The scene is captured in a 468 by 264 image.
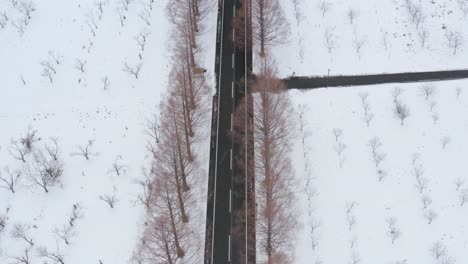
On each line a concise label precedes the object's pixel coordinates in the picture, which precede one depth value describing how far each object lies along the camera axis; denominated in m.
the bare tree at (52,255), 64.91
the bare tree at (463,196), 67.75
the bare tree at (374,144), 72.32
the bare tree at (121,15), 85.88
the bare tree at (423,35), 82.06
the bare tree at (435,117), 74.81
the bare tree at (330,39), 82.25
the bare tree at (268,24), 80.81
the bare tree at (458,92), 76.81
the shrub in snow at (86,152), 72.88
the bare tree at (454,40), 81.41
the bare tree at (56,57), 82.19
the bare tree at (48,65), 81.20
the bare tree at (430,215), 66.62
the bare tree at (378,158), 71.31
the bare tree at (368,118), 75.02
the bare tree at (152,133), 73.19
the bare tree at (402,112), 75.00
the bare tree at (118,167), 71.31
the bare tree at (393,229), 65.62
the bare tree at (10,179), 70.47
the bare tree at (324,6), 85.94
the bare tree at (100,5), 87.12
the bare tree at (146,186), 68.38
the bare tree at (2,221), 67.64
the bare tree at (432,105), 75.81
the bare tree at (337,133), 73.81
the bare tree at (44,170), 70.81
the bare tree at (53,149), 72.75
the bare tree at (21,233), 66.56
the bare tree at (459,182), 69.02
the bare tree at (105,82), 79.44
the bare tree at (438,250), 63.91
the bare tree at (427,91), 76.81
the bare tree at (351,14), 84.85
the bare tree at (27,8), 87.18
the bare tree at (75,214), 67.75
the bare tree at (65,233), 66.50
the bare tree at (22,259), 64.81
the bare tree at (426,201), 67.62
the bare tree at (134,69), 80.19
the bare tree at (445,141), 72.69
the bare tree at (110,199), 68.56
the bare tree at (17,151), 72.62
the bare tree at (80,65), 81.31
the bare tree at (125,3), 87.38
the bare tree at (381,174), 70.31
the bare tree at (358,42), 81.81
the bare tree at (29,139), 73.62
